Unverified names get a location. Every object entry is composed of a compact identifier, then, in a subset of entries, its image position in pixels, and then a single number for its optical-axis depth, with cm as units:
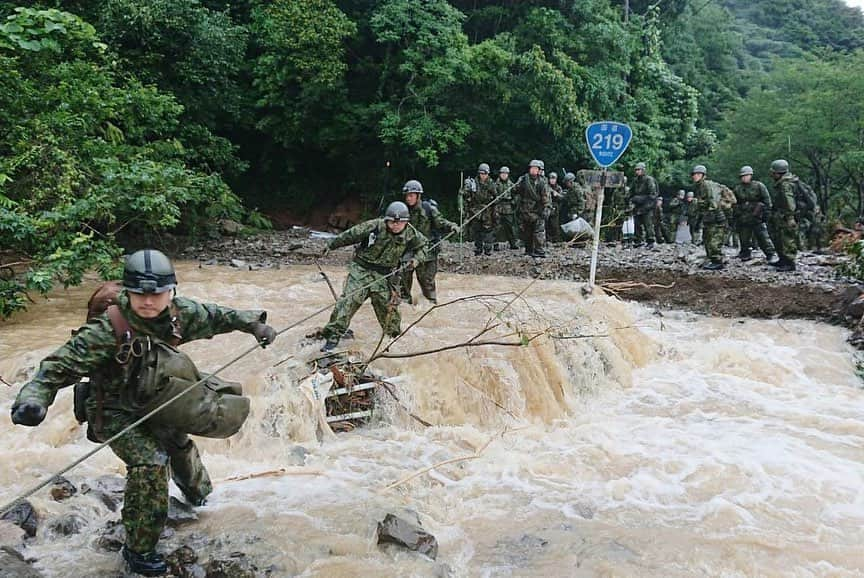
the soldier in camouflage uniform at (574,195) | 1795
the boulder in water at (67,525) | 409
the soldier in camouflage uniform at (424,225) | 898
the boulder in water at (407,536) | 403
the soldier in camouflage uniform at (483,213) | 1537
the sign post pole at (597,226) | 900
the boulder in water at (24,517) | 402
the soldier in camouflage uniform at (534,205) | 1471
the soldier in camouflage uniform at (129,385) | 327
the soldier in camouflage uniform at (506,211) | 1547
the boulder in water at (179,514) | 417
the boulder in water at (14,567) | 338
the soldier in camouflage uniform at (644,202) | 1750
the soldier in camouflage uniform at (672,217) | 1966
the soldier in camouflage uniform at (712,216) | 1274
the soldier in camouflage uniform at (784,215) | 1192
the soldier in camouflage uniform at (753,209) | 1254
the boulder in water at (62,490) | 445
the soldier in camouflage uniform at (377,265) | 706
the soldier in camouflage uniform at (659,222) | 1855
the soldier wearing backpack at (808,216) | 1285
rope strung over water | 301
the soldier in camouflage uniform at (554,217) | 1722
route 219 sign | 912
